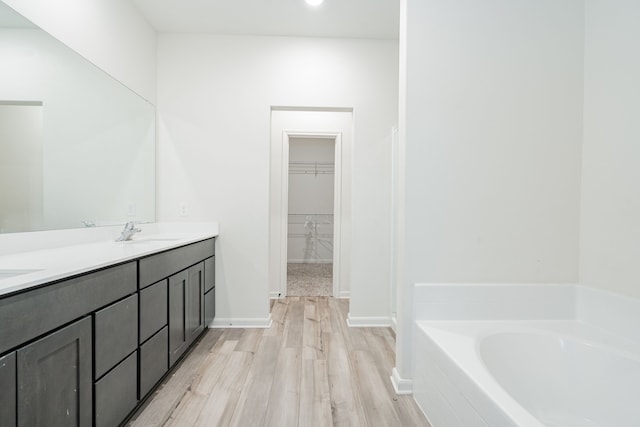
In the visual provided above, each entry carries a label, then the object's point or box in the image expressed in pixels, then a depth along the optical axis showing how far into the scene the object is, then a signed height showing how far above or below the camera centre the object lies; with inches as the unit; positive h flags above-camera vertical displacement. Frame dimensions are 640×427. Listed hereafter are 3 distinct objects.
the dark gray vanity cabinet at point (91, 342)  35.5 -21.3
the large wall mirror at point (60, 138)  56.1 +15.3
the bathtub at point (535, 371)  49.7 -28.8
